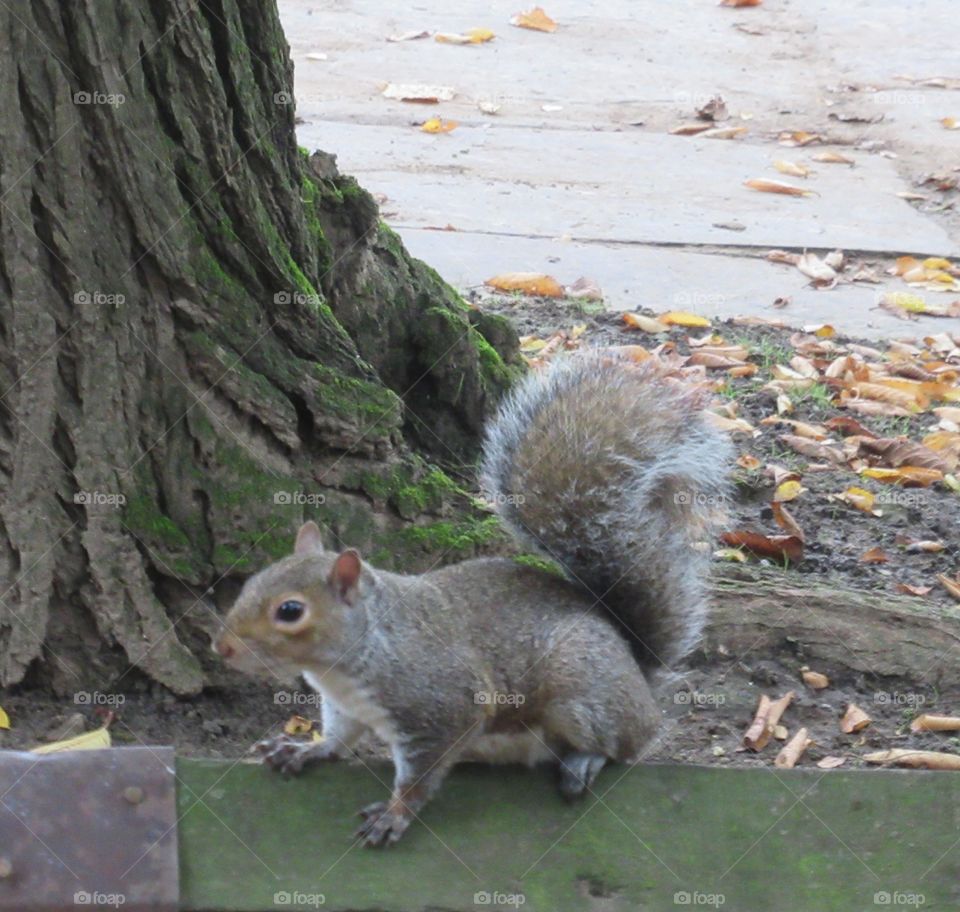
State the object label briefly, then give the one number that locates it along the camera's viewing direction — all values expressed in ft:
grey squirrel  12.80
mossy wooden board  12.40
